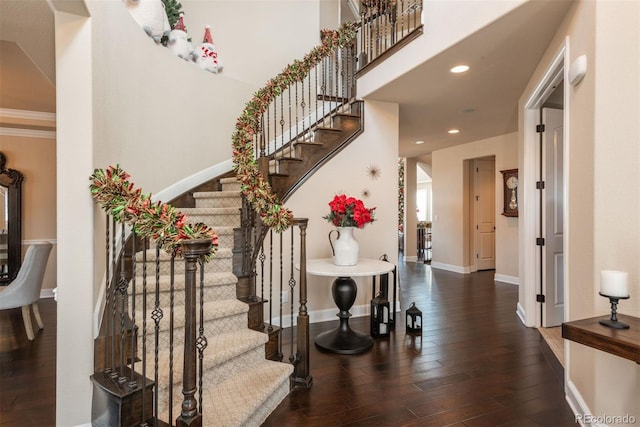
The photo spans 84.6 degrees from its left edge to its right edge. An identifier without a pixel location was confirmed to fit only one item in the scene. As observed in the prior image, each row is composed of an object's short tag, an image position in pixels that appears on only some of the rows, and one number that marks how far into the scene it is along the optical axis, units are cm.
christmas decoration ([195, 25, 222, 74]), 433
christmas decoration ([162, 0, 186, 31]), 410
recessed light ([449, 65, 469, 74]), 331
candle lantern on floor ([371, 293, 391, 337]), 354
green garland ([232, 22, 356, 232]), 262
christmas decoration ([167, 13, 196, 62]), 398
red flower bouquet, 325
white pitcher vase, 329
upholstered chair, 343
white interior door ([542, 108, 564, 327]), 377
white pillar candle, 161
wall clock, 611
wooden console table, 137
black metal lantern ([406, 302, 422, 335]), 365
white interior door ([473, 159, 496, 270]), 730
